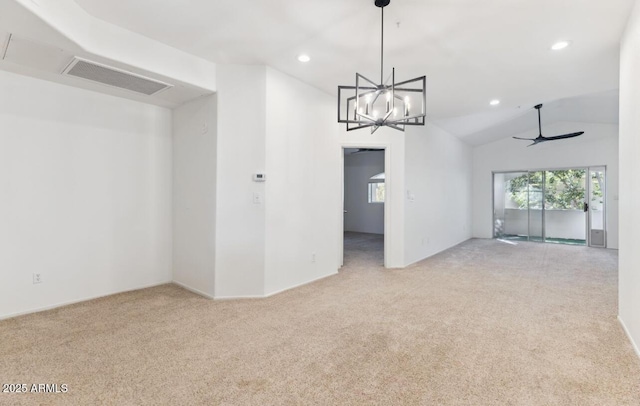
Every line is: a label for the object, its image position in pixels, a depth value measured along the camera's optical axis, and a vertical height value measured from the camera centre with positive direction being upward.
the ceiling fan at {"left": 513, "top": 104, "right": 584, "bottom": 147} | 6.13 +1.33
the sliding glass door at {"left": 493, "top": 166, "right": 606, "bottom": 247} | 7.47 -0.13
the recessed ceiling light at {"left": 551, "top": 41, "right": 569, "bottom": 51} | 3.04 +1.58
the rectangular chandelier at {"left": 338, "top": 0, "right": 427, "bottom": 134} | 2.46 +0.80
